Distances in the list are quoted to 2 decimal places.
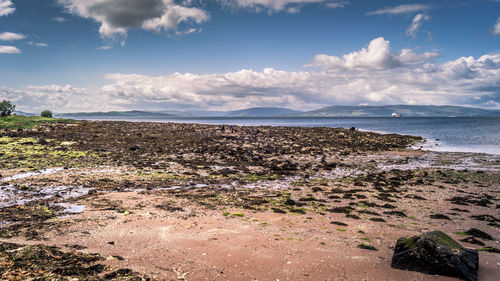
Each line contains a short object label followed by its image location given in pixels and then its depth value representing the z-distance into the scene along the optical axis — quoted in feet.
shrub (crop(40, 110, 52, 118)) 213.05
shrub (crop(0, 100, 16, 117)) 185.23
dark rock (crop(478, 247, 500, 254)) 24.62
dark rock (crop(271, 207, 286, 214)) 34.78
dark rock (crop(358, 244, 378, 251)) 24.52
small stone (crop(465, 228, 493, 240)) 27.90
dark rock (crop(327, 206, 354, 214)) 35.86
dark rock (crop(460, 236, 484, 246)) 26.55
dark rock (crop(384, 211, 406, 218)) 34.86
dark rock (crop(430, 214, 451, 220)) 34.01
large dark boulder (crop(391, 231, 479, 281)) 19.52
